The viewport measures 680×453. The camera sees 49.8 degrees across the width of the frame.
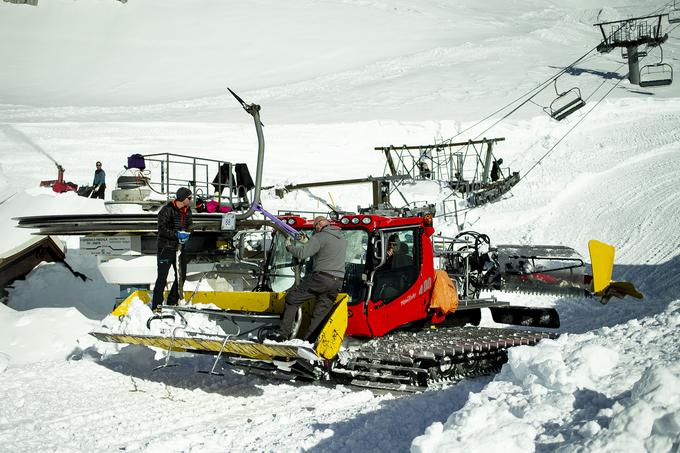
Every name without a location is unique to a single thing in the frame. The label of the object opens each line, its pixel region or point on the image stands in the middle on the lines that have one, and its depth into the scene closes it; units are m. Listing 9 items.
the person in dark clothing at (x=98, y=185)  19.73
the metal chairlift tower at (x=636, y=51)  30.84
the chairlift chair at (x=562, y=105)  26.78
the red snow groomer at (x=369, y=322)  7.11
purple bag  12.64
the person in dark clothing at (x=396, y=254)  8.34
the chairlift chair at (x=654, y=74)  36.19
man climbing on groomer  7.43
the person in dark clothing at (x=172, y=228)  9.02
